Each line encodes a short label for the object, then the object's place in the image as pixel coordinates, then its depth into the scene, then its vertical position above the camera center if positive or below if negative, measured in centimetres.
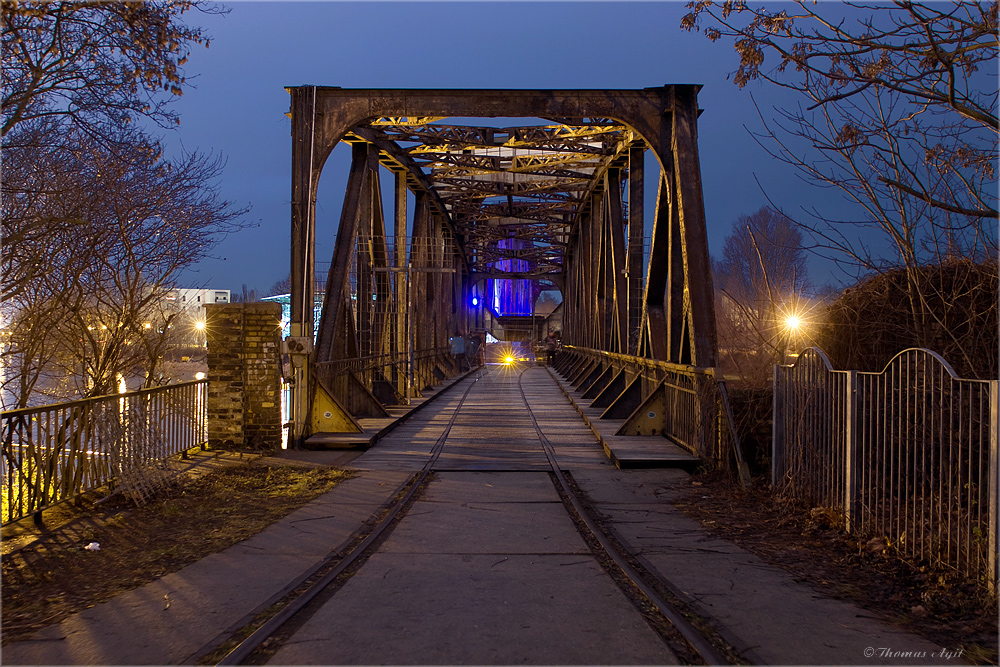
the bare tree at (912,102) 478 +175
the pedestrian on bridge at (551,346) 4756 -61
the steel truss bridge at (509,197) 1139 +211
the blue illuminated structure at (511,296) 7212 +423
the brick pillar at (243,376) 1063 -59
